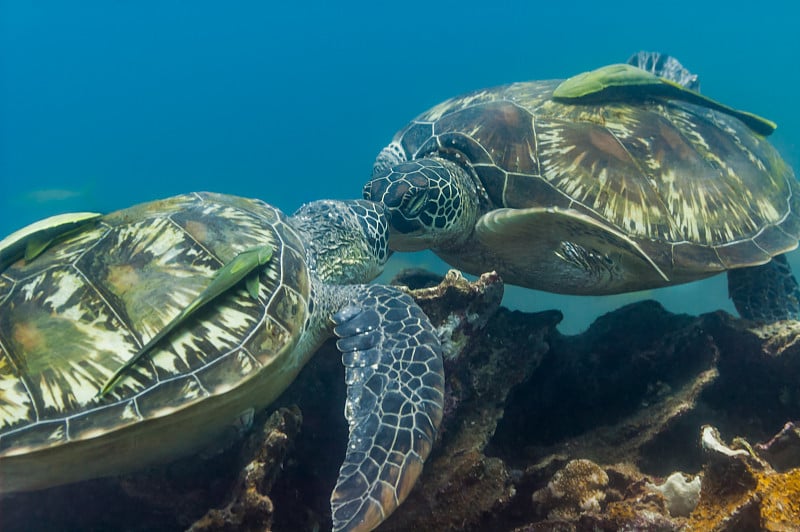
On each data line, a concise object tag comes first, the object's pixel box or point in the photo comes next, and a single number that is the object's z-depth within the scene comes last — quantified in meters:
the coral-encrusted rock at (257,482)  0.91
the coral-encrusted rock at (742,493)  0.76
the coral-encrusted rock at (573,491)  0.91
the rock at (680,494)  0.90
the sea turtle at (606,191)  1.37
